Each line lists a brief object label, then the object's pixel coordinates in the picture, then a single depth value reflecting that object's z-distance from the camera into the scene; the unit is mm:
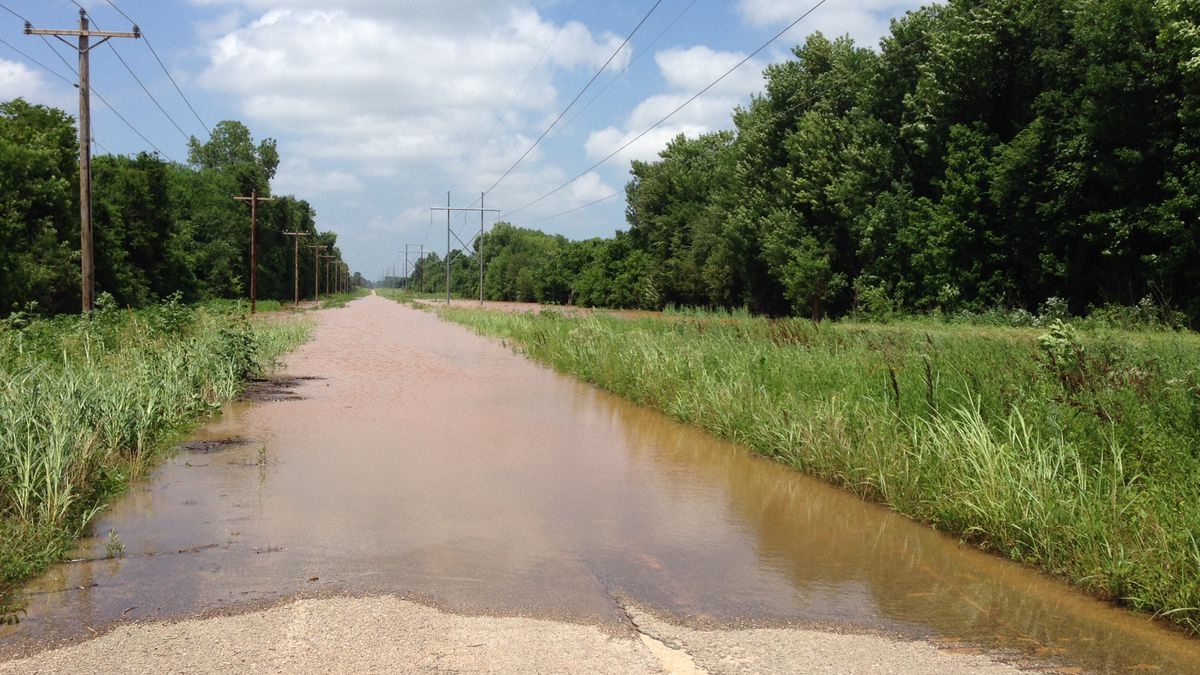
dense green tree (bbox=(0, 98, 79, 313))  29688
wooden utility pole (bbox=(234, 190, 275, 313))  41794
